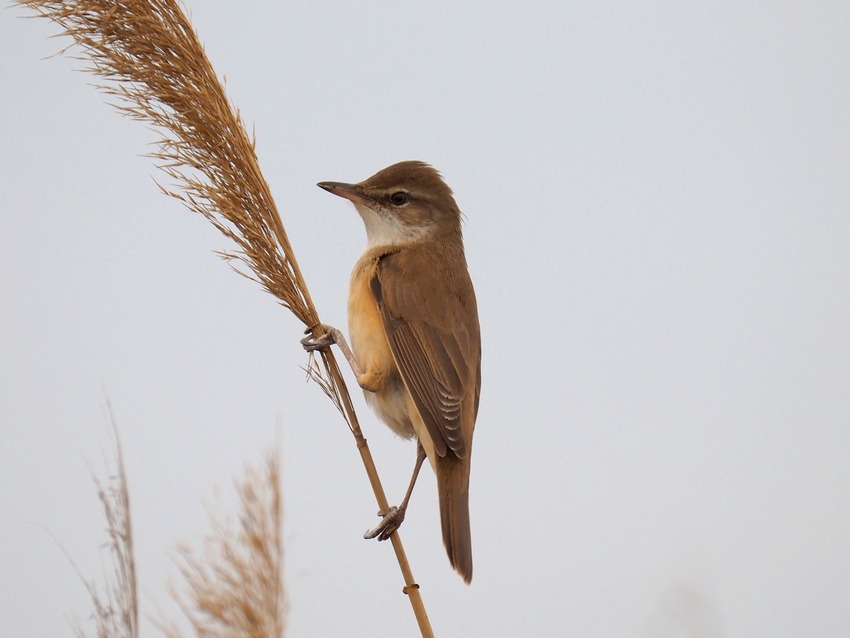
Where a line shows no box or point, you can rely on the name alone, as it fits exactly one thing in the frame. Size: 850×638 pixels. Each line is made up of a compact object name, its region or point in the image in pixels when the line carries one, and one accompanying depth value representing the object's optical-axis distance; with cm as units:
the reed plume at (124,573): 408
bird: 675
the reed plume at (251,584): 385
